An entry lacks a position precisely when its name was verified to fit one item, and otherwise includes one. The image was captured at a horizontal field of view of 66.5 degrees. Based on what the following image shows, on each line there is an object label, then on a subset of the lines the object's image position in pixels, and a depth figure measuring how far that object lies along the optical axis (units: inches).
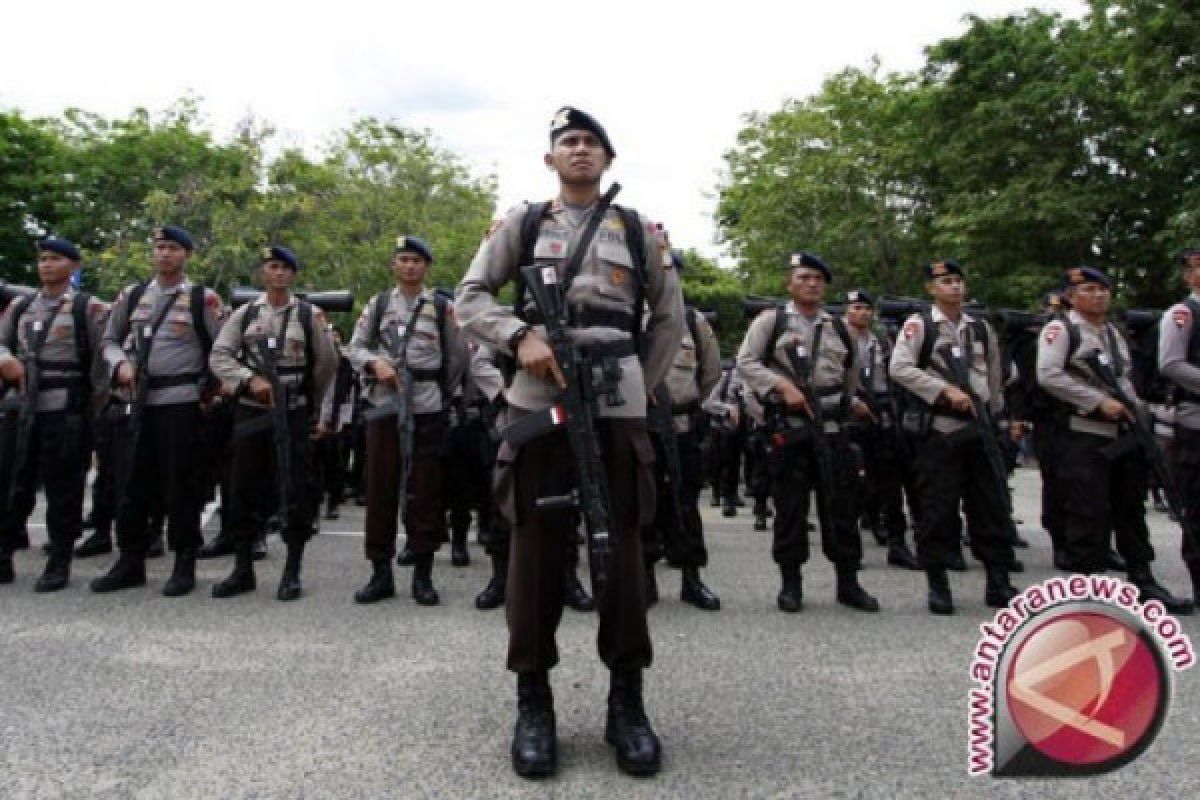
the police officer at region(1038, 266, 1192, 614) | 204.7
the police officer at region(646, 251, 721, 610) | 218.5
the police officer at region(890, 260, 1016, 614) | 205.8
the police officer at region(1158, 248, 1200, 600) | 207.2
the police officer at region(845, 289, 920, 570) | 284.2
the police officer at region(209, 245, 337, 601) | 215.2
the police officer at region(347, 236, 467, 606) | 215.3
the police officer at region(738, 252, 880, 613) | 208.1
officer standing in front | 120.5
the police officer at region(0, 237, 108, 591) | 219.6
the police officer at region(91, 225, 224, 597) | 216.4
